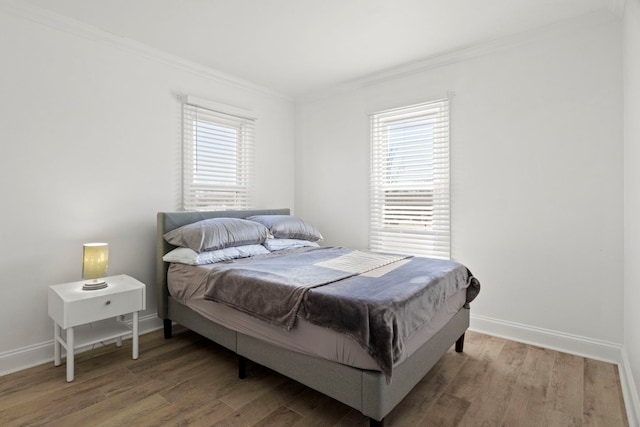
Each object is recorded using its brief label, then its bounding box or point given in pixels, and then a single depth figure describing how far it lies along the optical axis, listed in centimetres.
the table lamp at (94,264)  245
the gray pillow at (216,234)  279
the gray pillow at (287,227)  347
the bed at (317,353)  166
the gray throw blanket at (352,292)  163
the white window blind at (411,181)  337
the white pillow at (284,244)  331
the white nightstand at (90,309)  225
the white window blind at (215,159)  347
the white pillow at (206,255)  273
